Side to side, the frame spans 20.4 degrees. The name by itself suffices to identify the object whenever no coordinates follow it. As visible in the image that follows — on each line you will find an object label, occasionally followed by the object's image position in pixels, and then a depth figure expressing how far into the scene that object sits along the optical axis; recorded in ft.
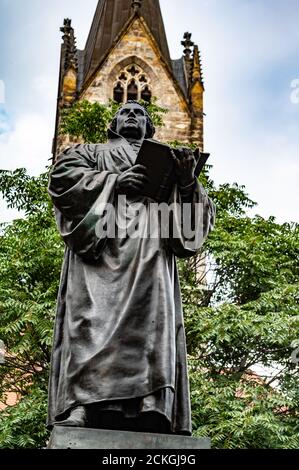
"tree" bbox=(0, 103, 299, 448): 36.35
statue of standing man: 12.17
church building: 109.29
